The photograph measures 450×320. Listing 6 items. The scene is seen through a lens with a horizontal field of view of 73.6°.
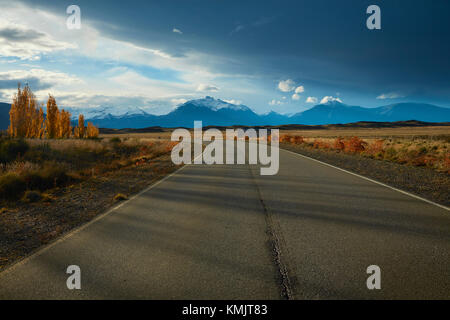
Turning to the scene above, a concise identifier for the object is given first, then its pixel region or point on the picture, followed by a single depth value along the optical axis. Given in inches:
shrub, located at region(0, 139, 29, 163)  635.5
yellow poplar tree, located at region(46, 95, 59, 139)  1653.5
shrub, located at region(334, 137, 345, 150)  1105.9
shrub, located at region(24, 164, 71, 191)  403.9
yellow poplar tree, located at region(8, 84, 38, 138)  1429.6
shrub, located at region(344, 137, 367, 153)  978.1
